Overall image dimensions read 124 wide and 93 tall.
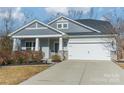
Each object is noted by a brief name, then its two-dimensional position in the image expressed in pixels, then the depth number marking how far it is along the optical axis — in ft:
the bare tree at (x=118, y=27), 39.65
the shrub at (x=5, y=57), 26.72
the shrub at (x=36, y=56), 31.82
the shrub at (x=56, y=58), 34.81
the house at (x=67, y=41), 37.60
